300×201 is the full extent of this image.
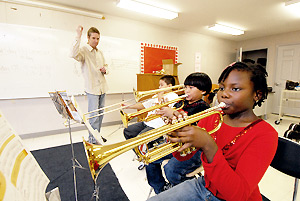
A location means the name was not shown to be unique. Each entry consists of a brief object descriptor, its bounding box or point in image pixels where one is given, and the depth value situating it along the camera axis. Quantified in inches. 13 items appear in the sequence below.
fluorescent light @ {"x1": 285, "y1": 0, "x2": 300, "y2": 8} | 110.0
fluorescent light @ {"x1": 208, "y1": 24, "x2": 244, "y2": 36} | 164.5
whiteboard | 109.2
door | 190.7
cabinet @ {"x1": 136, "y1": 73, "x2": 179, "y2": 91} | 140.9
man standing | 107.4
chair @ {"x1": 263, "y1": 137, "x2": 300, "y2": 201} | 35.2
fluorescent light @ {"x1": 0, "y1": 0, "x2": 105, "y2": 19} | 107.9
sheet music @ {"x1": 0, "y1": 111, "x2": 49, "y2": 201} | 11.4
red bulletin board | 160.4
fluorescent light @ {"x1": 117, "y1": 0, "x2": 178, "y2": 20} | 115.4
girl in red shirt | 25.0
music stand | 48.7
